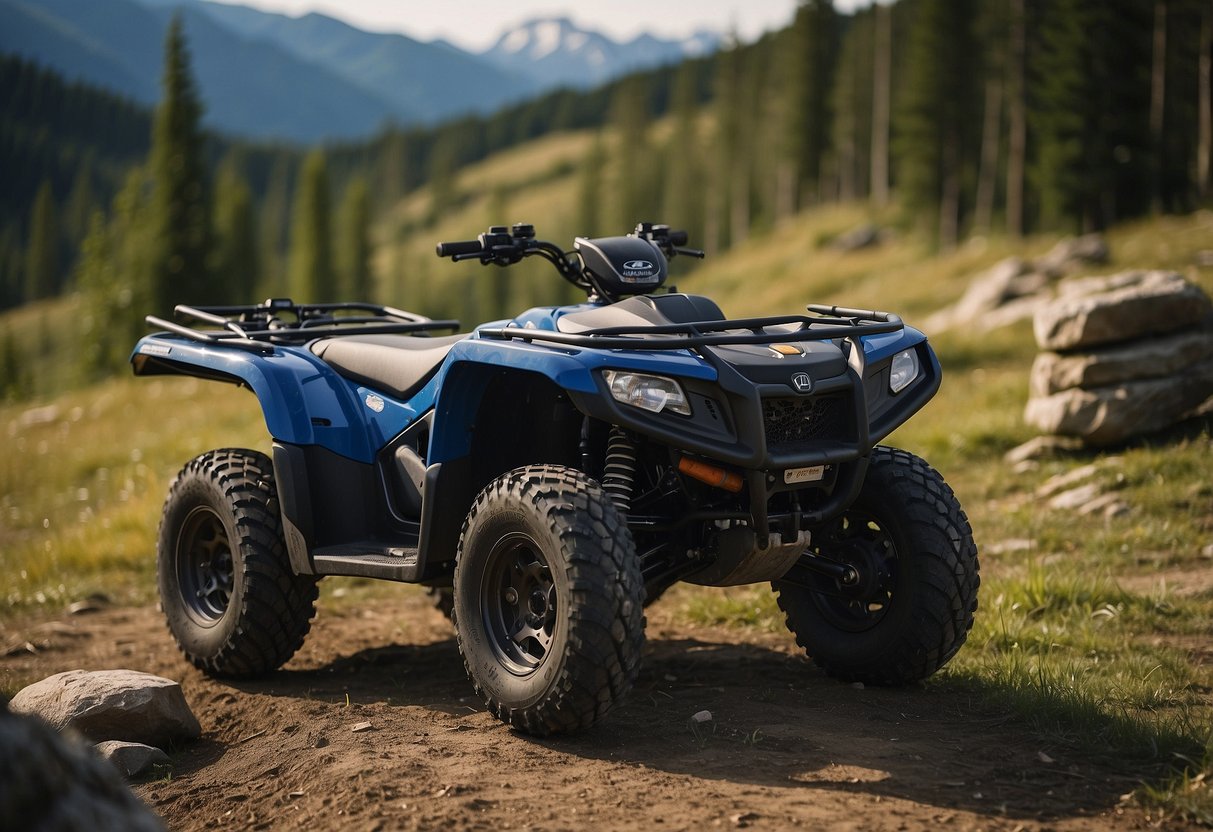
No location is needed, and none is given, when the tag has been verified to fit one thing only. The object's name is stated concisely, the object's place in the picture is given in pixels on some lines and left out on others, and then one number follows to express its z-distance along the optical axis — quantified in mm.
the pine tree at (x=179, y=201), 56938
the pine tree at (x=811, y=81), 68375
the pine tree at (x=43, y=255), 110625
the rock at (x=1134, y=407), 10328
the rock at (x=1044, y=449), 10711
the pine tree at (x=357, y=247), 90875
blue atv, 4672
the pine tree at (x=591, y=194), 95750
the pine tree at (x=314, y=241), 84938
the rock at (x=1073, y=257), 22938
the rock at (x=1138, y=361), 10406
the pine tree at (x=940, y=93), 50250
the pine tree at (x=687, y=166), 86506
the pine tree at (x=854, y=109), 64688
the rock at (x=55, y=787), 2223
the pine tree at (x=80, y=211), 127500
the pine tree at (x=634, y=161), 89812
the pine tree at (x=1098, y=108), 37969
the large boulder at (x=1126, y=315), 10586
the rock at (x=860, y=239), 54156
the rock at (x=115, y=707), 5234
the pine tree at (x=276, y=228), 94456
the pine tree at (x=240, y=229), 86125
